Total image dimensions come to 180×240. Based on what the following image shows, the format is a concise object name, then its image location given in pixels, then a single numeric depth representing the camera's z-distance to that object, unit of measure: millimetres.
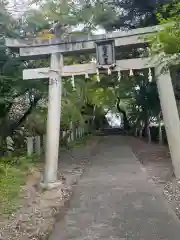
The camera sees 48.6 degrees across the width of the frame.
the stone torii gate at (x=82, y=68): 5371
